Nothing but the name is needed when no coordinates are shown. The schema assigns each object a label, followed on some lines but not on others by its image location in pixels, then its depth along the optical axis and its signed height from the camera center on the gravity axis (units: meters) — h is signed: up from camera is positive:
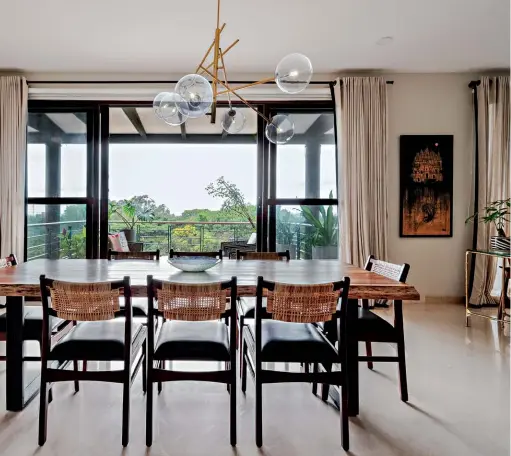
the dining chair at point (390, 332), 2.15 -0.61
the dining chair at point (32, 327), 2.08 -0.59
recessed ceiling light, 3.54 +1.79
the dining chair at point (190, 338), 1.67 -0.55
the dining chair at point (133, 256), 2.92 -0.24
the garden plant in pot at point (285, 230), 4.56 -0.04
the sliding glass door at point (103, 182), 4.45 +0.53
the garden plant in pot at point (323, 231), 4.54 -0.05
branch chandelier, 2.09 +0.80
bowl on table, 2.25 -0.23
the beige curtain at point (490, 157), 4.25 +0.81
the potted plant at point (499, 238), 3.43 -0.10
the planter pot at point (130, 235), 7.11 -0.17
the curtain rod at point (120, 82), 4.29 +1.66
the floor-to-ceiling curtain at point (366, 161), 4.27 +0.75
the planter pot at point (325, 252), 4.55 -0.31
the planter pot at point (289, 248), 4.60 -0.26
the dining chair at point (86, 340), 1.66 -0.56
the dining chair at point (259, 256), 2.94 -0.24
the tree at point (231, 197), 8.41 +0.67
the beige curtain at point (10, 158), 4.18 +0.76
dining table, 1.86 -0.29
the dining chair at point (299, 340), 1.68 -0.56
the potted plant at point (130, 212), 7.99 +0.31
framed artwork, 4.40 +0.55
